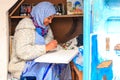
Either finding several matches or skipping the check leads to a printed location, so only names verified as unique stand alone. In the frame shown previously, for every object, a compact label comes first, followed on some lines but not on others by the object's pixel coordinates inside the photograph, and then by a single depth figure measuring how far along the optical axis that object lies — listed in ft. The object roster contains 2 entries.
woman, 6.11
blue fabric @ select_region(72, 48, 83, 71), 5.75
